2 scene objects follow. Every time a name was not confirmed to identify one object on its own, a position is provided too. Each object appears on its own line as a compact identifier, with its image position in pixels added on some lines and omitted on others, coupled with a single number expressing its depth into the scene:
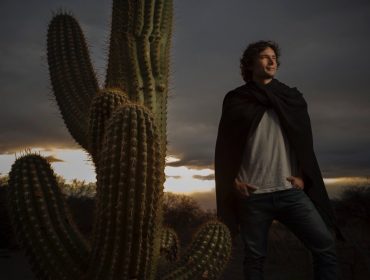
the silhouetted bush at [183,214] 17.83
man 4.00
